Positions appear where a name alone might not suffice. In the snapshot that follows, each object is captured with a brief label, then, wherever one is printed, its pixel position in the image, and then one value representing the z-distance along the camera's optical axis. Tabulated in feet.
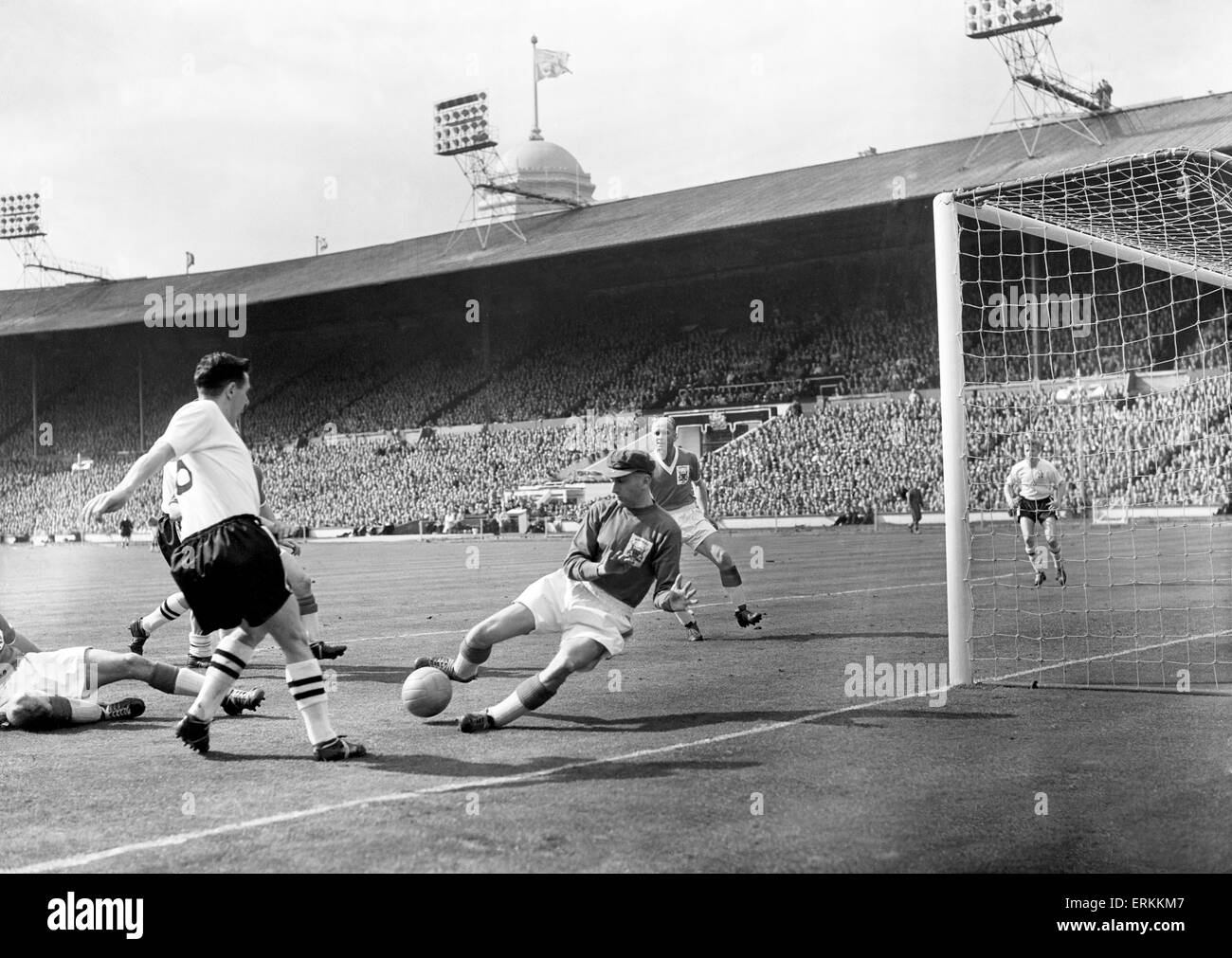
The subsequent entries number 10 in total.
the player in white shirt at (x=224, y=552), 17.53
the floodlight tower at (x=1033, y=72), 101.59
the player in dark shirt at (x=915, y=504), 106.27
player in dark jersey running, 34.30
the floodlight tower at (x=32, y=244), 191.01
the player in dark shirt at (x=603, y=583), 19.89
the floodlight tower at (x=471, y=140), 162.20
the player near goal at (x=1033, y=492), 48.55
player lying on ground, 21.06
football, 20.63
